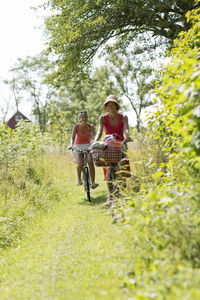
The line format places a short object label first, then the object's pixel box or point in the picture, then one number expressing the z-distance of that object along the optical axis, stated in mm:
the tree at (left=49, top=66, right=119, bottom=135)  40462
